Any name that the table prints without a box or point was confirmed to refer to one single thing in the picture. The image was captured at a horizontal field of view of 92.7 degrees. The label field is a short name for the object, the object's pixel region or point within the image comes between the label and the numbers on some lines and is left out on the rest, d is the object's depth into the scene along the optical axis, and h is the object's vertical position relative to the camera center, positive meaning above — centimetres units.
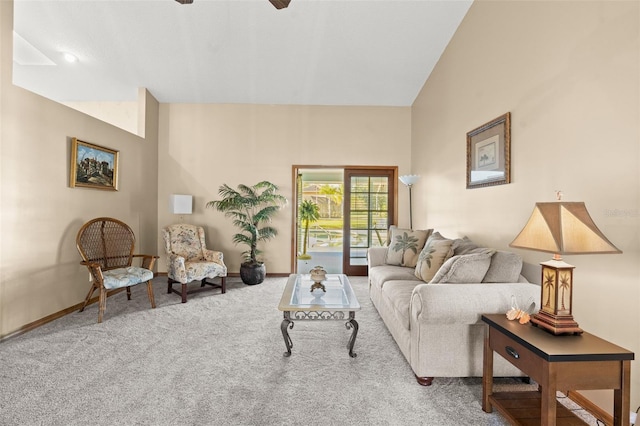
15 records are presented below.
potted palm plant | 488 -4
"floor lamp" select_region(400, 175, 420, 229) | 465 +54
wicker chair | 325 -60
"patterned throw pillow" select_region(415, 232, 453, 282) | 291 -42
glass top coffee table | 239 -75
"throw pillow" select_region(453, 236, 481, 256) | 285 -30
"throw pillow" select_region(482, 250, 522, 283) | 226 -40
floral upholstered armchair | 395 -69
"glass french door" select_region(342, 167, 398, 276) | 548 +5
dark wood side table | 136 -69
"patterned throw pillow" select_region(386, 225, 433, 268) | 369 -40
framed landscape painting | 358 +53
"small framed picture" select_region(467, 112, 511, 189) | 276 +62
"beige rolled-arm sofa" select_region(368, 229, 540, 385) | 198 -62
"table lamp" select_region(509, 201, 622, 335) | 147 -14
